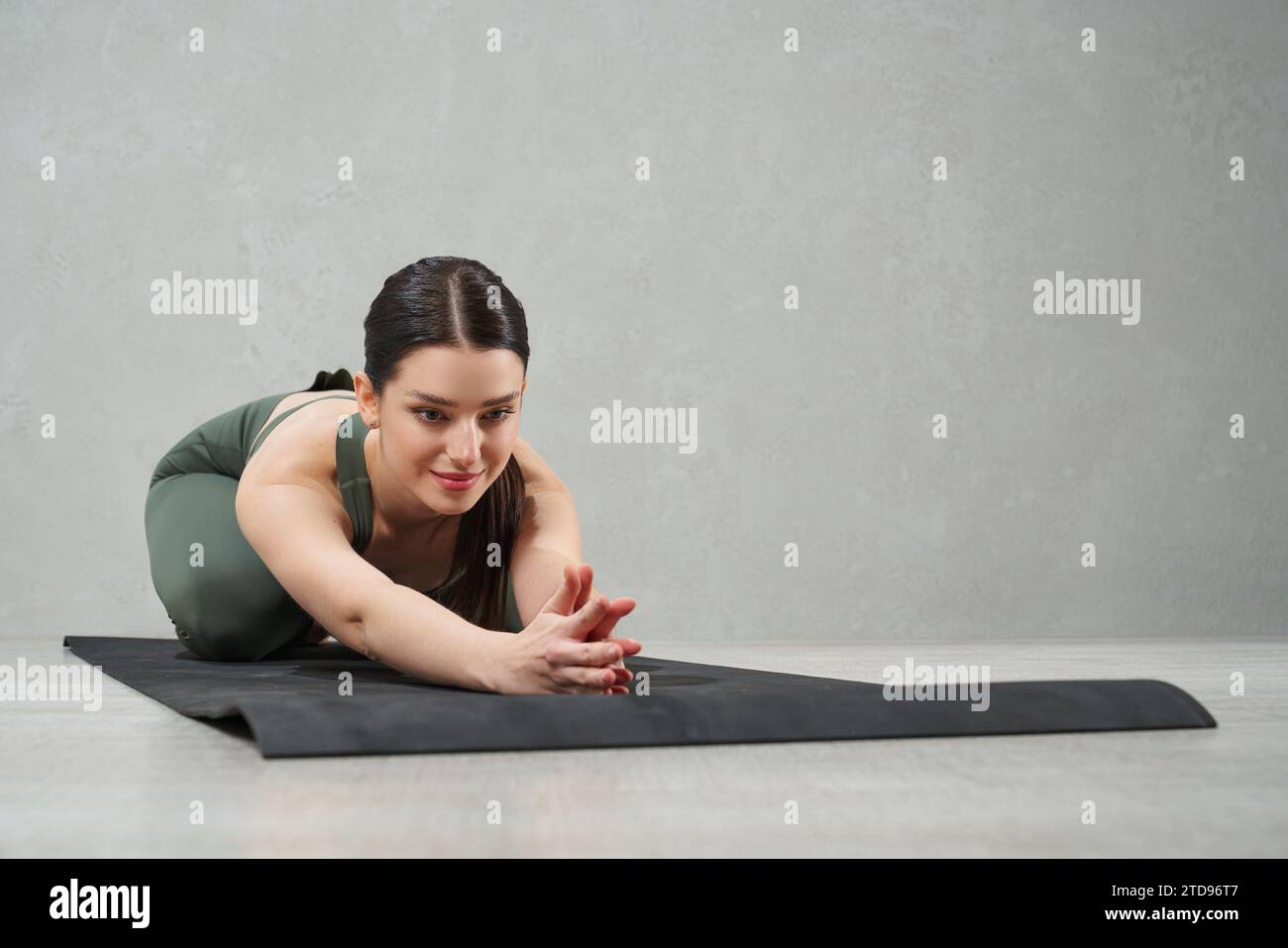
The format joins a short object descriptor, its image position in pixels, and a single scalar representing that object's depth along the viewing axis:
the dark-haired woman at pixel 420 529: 1.17
